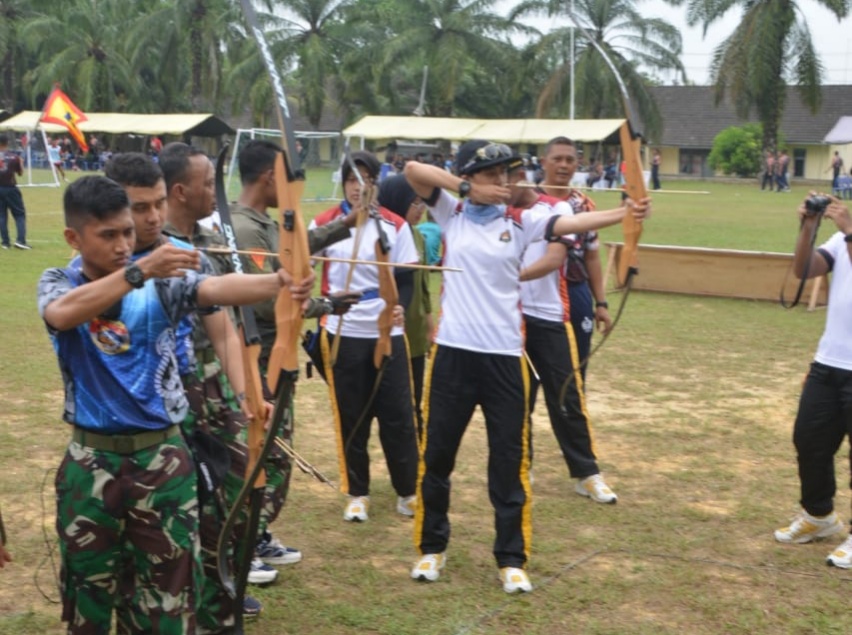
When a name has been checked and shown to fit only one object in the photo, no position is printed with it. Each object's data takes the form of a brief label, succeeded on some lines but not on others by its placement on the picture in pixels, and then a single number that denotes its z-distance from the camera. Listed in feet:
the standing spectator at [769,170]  148.23
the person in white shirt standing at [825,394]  17.49
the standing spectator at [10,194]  57.98
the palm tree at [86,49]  180.14
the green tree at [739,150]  176.04
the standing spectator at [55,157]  121.86
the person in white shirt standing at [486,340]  16.35
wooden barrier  44.70
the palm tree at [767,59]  140.67
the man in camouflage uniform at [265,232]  16.20
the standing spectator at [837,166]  135.28
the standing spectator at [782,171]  145.28
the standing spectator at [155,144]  152.99
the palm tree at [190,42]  167.53
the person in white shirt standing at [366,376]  19.74
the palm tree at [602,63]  164.86
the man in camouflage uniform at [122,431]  11.09
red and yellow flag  92.43
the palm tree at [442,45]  170.50
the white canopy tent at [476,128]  125.08
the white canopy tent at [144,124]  135.33
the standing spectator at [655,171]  152.46
